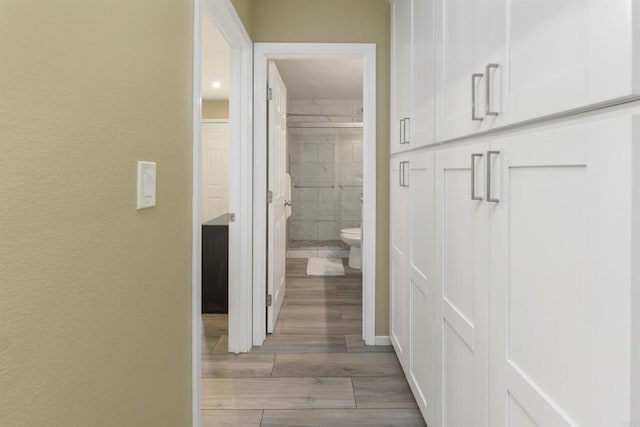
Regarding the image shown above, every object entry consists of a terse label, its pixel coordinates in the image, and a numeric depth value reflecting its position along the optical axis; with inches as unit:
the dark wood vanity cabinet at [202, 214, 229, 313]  139.8
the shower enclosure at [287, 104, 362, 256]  254.5
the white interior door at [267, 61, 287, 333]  118.5
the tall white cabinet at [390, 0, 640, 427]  27.0
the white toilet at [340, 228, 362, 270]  206.1
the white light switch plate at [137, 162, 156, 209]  44.6
